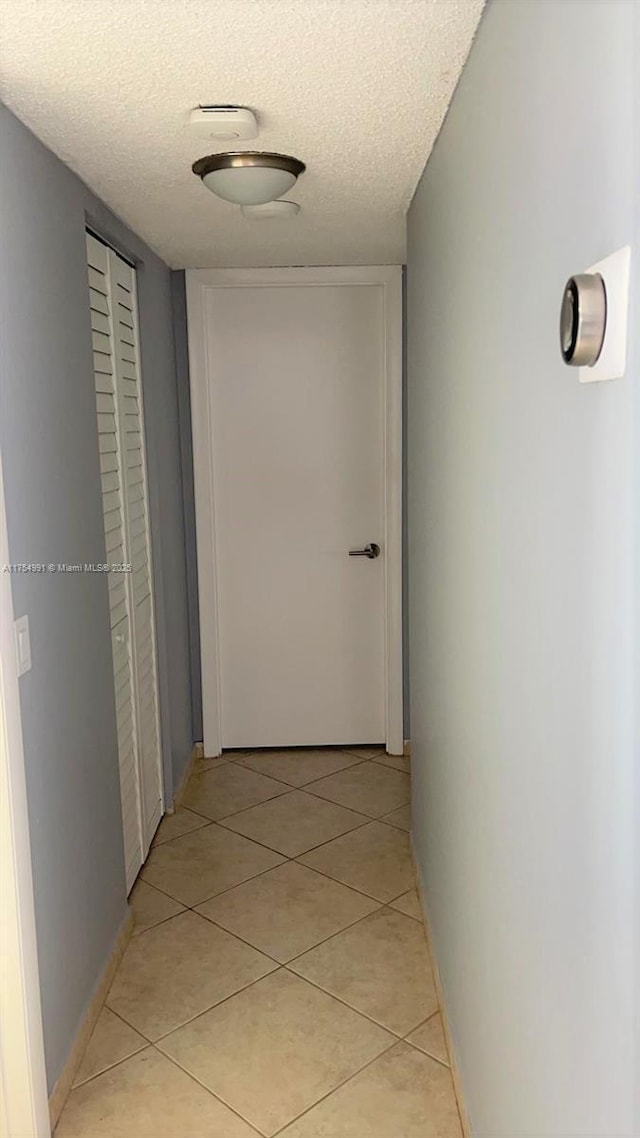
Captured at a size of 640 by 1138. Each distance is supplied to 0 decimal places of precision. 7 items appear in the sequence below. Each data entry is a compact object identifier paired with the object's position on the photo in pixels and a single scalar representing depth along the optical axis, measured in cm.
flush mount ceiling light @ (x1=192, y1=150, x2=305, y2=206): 227
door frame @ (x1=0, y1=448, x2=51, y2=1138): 179
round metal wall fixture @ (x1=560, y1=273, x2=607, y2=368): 87
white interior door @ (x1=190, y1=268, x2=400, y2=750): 405
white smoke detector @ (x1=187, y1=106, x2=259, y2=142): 193
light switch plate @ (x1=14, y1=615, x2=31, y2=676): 187
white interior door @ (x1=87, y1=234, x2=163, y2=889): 279
